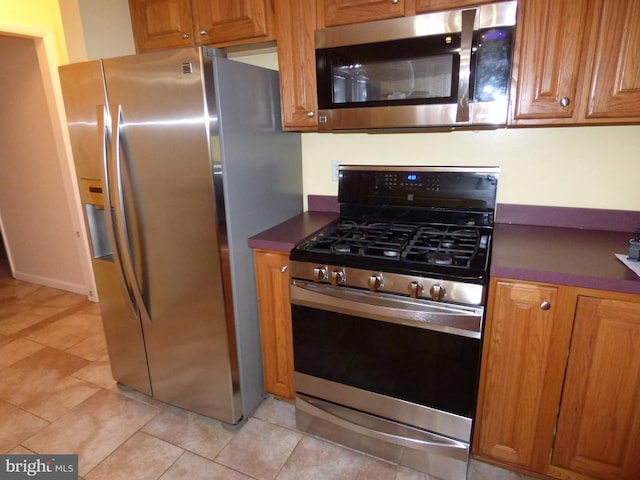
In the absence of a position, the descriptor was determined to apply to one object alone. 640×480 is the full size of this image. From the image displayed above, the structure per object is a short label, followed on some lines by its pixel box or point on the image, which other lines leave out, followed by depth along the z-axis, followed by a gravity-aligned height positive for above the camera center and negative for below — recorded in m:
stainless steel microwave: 1.43 +0.24
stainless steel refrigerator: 1.54 -0.28
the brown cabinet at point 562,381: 1.31 -0.88
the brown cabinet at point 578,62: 1.31 +0.23
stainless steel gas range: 1.42 -0.73
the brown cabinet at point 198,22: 1.75 +0.53
